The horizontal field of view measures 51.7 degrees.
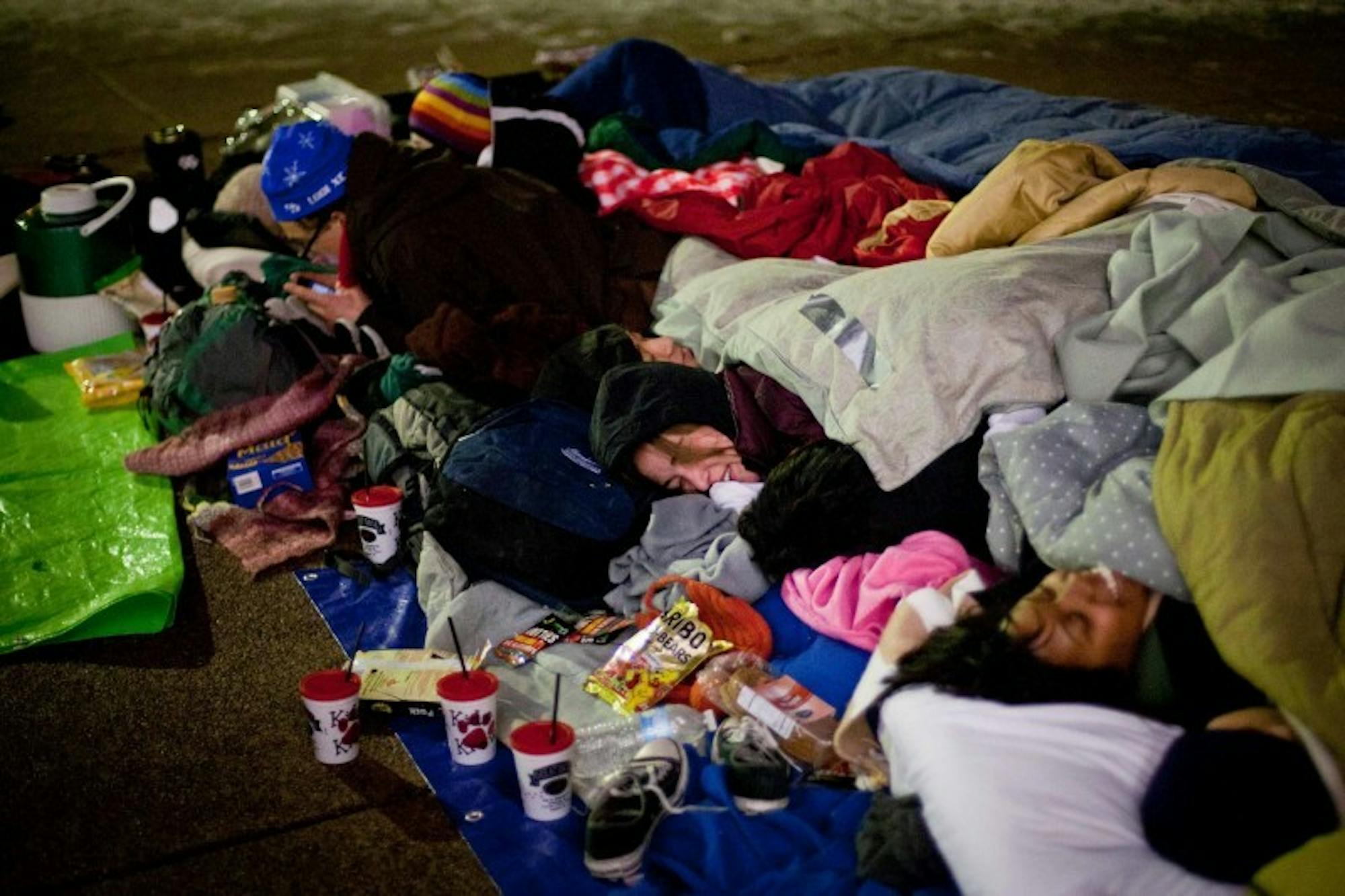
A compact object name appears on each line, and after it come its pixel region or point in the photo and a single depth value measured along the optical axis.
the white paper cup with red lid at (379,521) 2.74
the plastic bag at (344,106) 4.05
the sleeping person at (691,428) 2.55
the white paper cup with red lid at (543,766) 2.01
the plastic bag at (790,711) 2.09
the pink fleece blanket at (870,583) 2.20
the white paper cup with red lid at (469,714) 2.15
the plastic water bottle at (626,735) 2.15
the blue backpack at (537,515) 2.53
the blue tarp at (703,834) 1.89
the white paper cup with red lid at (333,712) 2.16
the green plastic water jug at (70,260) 3.75
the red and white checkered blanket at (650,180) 3.39
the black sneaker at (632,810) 1.90
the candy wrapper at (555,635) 2.43
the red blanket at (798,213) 3.15
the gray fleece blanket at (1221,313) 2.01
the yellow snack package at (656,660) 2.26
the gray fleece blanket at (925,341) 2.28
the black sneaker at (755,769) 2.01
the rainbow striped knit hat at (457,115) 3.74
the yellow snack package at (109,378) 3.50
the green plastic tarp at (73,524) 2.62
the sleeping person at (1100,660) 1.73
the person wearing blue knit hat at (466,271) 3.05
